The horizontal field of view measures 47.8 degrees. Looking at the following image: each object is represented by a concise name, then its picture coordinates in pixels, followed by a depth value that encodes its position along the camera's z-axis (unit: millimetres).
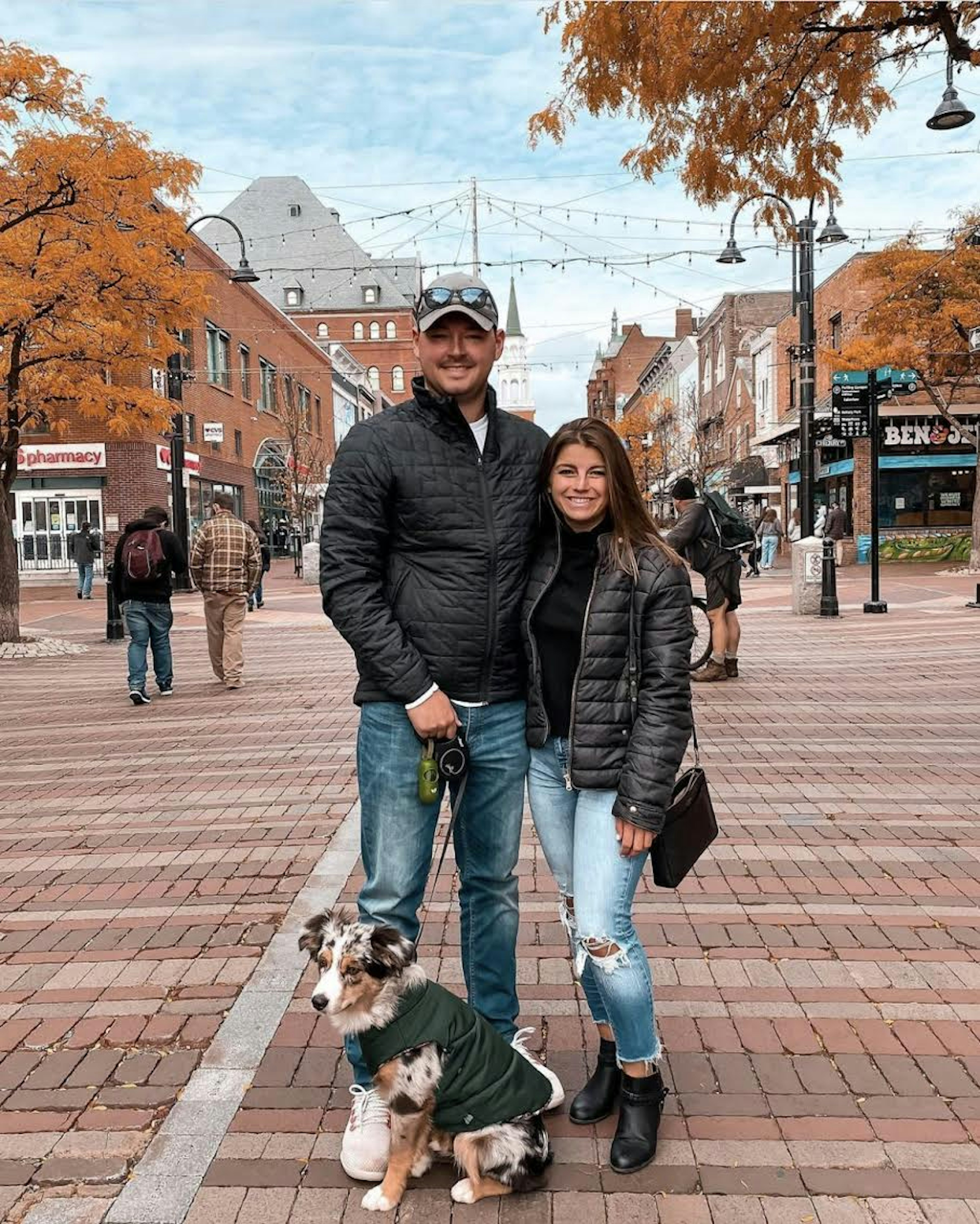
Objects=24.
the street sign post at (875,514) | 16859
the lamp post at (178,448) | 22828
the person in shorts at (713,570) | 10070
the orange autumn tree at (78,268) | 11992
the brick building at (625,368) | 104938
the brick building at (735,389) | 46625
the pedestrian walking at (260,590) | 22672
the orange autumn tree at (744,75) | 7094
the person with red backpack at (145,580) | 10078
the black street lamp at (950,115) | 8984
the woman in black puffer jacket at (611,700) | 2791
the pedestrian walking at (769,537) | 31422
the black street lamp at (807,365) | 17828
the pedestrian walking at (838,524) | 26630
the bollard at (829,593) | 16688
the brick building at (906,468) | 31844
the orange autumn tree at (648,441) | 54281
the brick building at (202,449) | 30766
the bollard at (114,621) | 16203
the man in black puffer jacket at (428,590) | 2781
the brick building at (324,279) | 71125
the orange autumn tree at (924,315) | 23750
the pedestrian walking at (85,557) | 25297
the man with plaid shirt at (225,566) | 10516
